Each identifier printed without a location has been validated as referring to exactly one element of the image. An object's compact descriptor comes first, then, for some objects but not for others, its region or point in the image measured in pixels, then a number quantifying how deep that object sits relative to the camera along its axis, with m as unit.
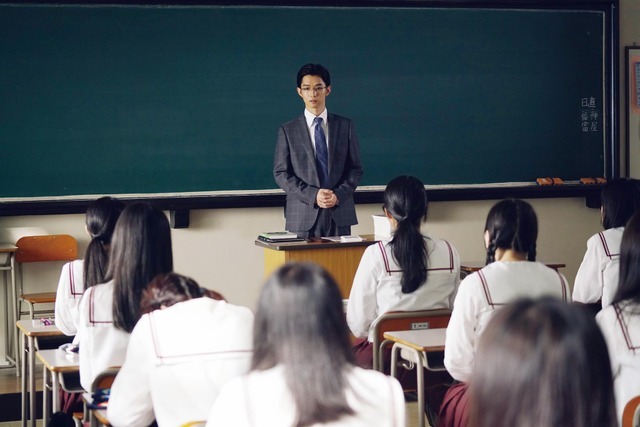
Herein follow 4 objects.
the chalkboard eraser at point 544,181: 6.75
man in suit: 5.40
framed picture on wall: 6.98
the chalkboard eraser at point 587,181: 6.83
